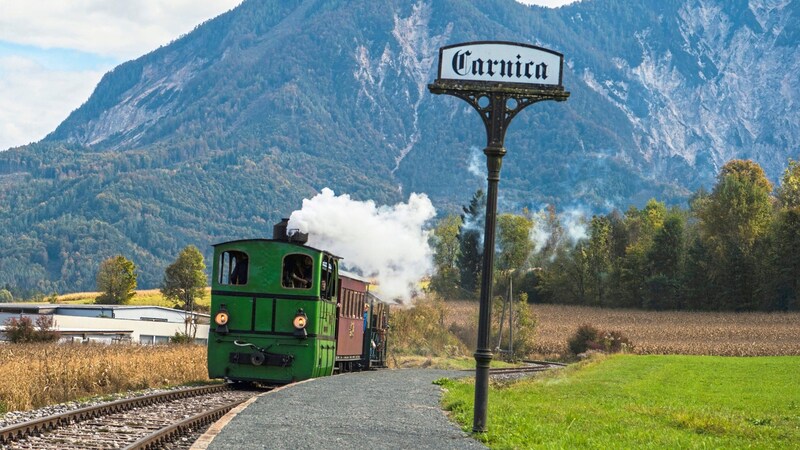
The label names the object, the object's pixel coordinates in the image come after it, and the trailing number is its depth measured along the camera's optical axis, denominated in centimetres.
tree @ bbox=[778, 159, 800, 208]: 10158
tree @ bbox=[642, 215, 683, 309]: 10644
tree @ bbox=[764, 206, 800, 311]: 9273
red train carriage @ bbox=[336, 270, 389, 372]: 3466
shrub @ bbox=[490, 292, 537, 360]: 8231
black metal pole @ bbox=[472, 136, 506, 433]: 1825
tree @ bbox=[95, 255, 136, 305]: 13312
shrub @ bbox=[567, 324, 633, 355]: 7900
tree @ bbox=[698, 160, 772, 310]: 10000
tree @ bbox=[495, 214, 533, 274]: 12207
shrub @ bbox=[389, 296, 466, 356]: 6347
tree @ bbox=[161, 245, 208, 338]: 12925
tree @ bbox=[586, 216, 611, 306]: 11825
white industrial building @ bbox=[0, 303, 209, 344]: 7831
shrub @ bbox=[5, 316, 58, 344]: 4961
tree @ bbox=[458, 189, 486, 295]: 12288
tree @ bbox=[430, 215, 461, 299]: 11993
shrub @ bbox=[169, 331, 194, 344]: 6066
